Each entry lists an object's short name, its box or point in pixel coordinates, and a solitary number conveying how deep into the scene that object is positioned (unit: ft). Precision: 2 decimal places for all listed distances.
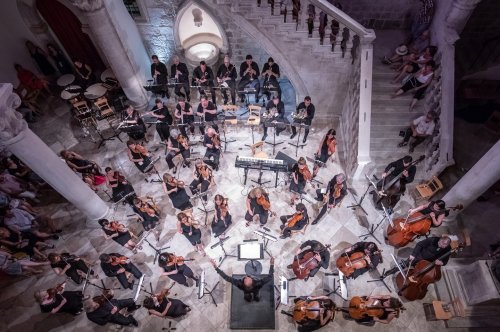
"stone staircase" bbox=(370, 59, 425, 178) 33.35
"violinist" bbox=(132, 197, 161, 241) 28.14
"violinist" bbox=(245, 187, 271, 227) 27.25
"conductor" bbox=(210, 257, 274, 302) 23.25
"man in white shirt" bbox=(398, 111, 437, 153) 30.47
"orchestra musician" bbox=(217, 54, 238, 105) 36.33
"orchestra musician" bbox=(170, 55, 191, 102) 36.89
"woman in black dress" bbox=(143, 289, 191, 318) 22.89
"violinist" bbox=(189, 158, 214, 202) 29.71
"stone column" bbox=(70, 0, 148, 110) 30.60
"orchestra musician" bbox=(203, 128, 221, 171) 32.14
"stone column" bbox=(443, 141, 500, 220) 24.11
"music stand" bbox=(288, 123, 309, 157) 36.40
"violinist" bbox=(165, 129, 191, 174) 32.30
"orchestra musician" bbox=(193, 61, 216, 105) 36.17
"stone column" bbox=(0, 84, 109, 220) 21.44
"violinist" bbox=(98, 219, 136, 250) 26.96
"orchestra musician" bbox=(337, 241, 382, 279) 25.02
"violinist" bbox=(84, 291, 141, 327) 23.34
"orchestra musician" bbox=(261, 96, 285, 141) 32.83
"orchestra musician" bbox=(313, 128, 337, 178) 30.94
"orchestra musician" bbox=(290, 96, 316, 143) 32.76
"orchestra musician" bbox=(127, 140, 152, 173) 31.16
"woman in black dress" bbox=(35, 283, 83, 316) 24.15
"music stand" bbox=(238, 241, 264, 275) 27.07
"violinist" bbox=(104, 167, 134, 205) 29.91
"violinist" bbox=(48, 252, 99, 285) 25.66
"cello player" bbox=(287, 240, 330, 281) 25.25
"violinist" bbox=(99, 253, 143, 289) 25.12
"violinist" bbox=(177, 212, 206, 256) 26.09
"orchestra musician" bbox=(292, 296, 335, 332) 23.03
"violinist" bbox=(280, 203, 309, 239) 26.91
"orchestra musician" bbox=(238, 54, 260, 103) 36.65
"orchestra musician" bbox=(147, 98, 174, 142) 34.09
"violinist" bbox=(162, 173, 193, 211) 29.07
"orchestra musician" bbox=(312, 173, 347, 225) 28.09
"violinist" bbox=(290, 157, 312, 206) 29.20
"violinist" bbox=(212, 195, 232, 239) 27.54
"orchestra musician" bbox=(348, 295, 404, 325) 22.18
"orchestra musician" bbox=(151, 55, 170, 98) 36.77
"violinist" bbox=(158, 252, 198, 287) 24.44
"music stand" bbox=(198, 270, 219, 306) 26.09
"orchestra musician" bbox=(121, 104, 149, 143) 33.32
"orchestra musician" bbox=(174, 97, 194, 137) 34.27
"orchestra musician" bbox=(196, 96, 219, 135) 33.99
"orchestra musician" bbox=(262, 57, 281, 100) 36.29
